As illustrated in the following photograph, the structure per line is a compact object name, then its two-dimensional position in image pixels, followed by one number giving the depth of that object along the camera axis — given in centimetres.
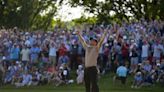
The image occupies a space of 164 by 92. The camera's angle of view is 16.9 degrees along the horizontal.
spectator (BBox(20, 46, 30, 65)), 2947
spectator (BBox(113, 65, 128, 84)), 2555
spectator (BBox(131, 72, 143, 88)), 2495
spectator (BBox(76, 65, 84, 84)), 2708
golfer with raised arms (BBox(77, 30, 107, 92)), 1692
